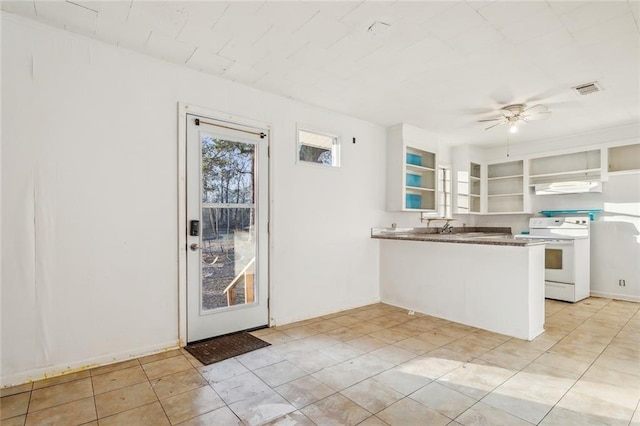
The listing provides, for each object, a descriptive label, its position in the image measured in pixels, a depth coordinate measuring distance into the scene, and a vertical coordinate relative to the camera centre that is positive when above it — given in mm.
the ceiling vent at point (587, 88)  3377 +1340
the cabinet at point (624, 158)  4848 +865
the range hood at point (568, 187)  5020 +451
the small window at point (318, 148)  4047 +843
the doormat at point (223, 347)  2879 -1242
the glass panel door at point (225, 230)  3180 -164
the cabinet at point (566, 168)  5216 +805
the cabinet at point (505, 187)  6082 +536
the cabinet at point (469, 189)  6011 +485
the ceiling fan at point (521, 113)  3854 +1233
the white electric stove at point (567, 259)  4766 -640
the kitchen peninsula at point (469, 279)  3369 -758
